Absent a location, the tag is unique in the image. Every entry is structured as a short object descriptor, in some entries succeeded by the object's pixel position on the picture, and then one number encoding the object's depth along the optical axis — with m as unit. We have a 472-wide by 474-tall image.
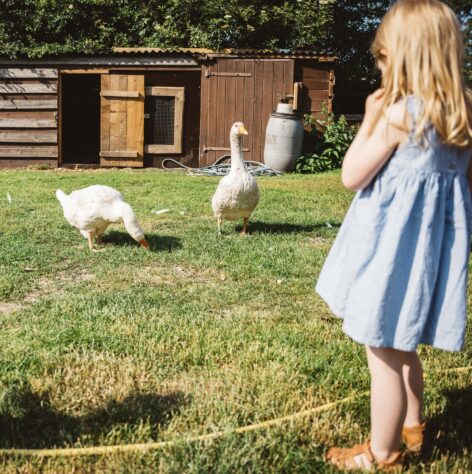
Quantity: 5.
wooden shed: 13.73
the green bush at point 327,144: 13.59
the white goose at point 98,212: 5.49
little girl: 1.95
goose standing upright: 6.16
